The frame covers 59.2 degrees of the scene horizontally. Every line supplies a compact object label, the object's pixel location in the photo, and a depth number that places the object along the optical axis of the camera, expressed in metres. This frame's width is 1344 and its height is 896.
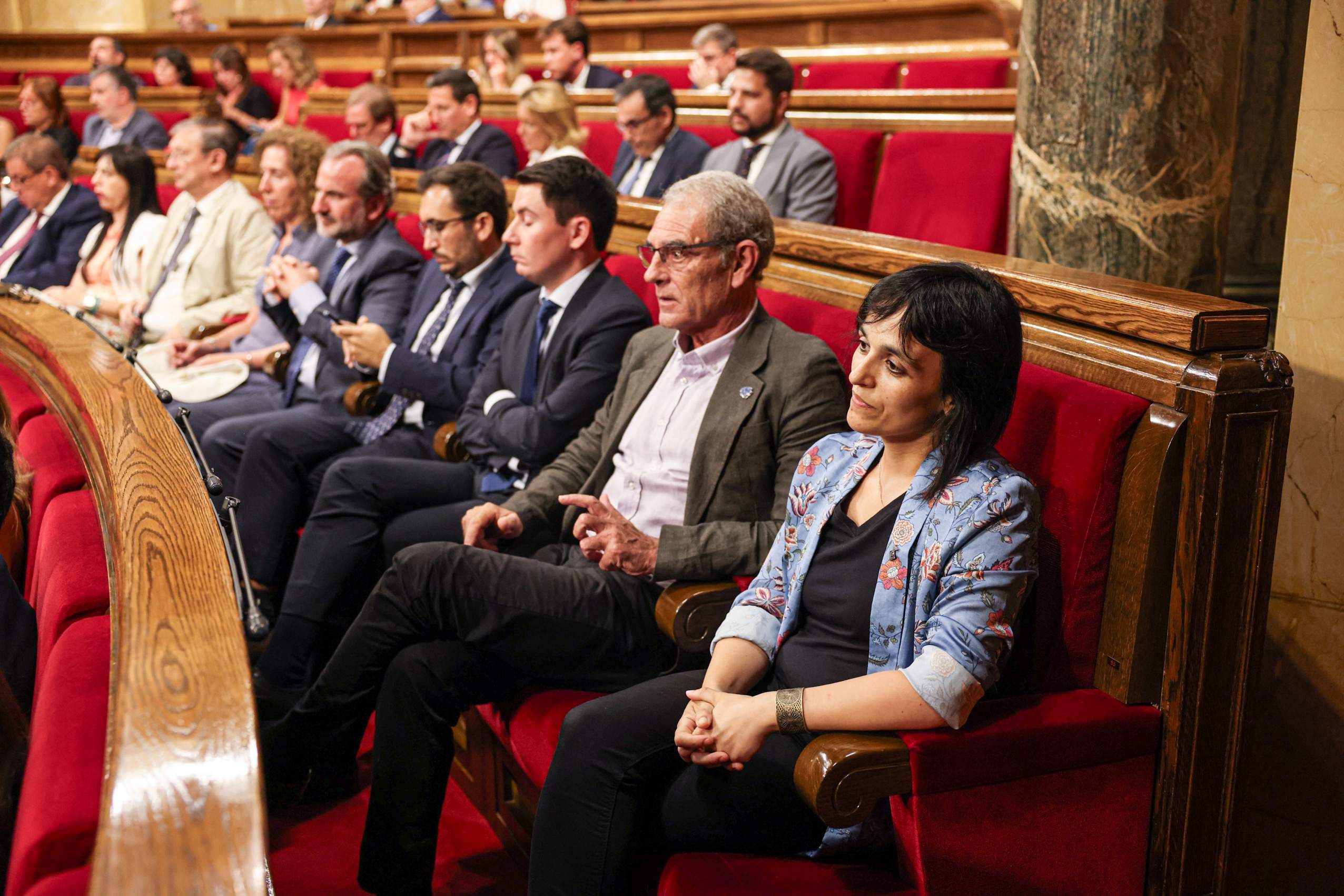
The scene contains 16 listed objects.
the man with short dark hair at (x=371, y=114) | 4.16
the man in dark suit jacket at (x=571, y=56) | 4.64
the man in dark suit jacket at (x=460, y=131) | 3.82
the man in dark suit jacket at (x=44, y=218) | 3.48
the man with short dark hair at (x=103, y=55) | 6.36
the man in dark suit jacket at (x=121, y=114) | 4.87
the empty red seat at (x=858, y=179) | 2.91
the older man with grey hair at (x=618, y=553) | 1.33
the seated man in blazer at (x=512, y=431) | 1.76
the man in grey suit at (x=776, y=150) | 2.83
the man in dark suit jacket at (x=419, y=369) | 2.02
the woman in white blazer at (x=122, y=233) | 3.10
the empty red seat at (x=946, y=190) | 2.55
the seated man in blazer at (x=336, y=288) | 2.24
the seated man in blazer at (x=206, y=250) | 2.89
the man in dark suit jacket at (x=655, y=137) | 3.30
